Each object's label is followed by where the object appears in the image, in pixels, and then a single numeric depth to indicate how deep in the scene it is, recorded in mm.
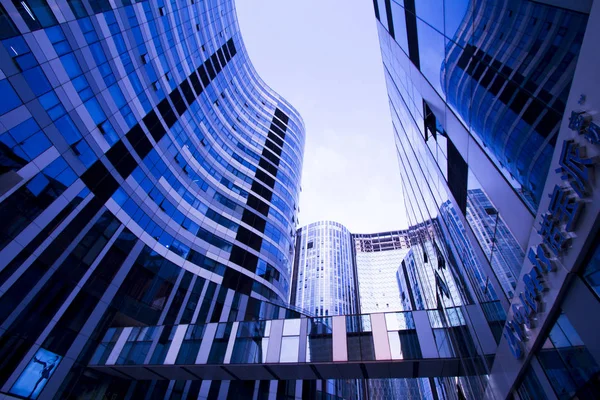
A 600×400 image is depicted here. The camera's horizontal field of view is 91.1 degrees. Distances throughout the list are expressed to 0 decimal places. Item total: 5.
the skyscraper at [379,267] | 157625
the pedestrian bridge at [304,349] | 16797
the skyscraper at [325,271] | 122188
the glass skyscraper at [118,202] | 18859
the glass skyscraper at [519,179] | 6125
